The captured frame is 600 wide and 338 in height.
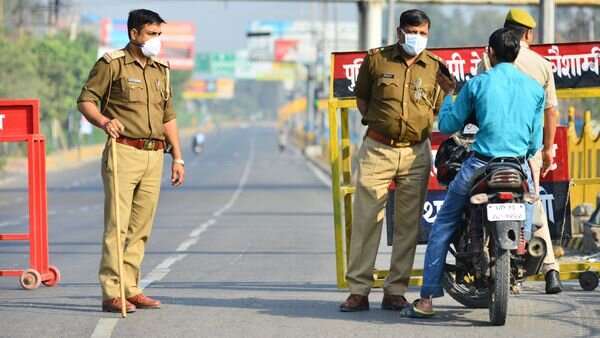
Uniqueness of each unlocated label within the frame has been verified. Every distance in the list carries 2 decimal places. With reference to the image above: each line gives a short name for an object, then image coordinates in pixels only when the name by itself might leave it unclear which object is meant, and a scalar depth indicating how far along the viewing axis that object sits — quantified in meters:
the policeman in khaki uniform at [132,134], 17.97
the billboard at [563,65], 19.62
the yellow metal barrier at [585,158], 32.84
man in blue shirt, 16.72
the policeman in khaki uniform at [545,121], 18.21
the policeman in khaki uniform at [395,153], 17.91
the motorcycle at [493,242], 16.03
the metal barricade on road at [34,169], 22.12
